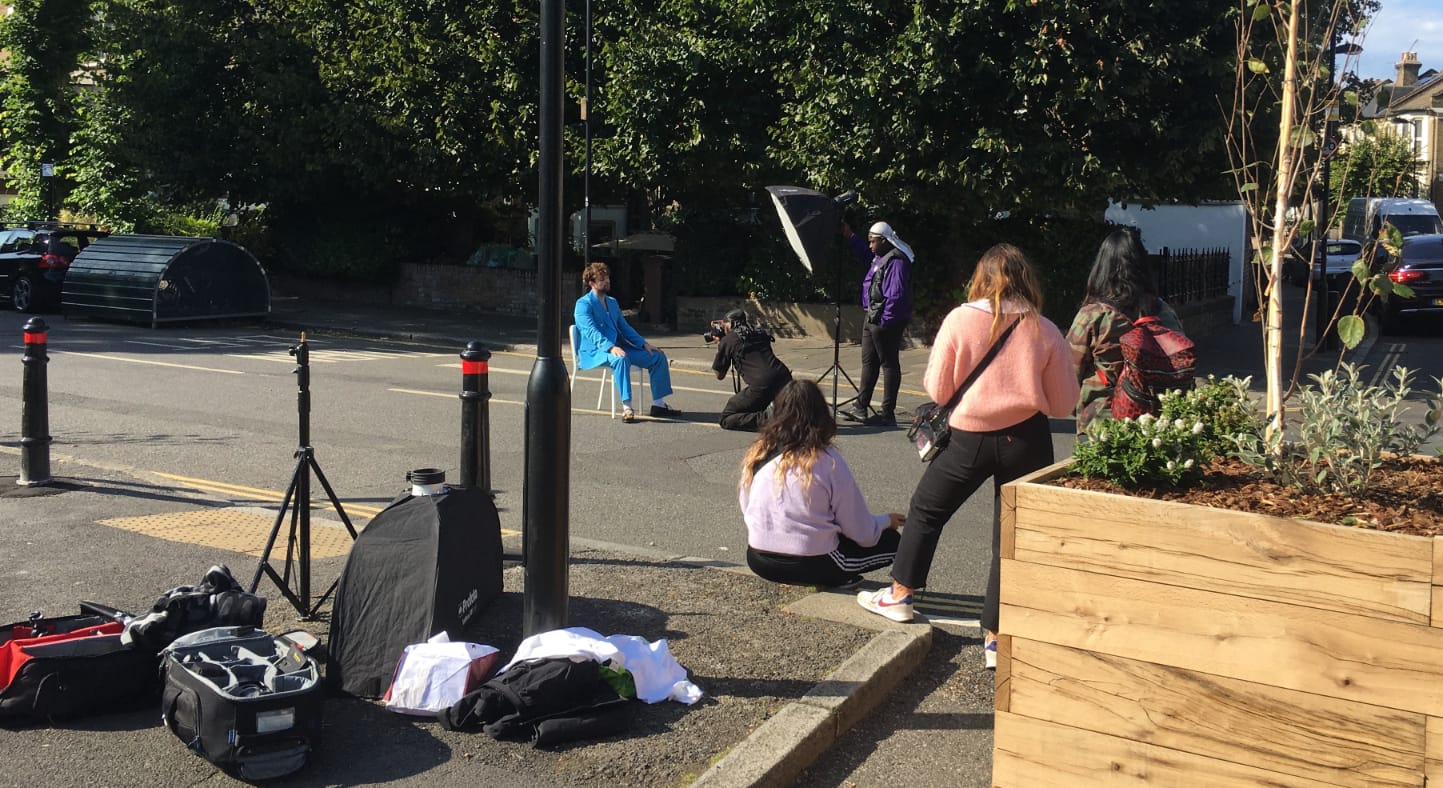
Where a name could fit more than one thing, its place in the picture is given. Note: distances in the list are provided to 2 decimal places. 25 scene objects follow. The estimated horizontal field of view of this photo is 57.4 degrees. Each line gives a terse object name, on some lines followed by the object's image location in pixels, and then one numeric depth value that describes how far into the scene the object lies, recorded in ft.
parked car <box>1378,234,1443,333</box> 72.08
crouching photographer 38.96
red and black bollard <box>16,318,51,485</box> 28.48
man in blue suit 41.52
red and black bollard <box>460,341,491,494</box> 22.29
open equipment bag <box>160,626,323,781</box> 14.05
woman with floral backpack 20.13
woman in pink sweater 17.58
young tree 14.43
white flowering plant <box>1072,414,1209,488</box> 13.09
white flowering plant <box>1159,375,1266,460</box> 14.28
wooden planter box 11.02
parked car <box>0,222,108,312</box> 79.87
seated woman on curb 20.57
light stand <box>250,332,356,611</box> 19.21
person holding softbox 39.91
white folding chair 42.32
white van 106.42
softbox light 40.22
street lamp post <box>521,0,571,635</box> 16.33
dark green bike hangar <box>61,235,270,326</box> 70.03
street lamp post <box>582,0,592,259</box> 65.21
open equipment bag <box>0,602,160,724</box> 15.35
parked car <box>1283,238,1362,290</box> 89.35
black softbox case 16.61
